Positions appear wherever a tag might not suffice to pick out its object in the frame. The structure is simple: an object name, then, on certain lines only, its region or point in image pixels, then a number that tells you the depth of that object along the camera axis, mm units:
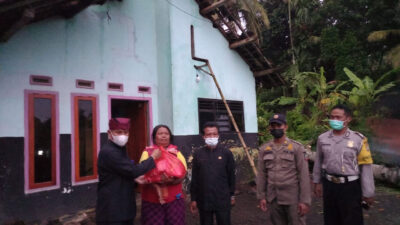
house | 5102
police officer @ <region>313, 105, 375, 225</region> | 3439
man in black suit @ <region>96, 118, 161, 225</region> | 2859
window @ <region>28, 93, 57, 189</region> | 5285
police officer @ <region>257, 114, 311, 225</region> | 3387
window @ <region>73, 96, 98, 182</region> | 5840
